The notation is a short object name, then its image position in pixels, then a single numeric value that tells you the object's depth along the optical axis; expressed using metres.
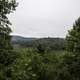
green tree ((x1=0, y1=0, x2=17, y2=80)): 14.34
